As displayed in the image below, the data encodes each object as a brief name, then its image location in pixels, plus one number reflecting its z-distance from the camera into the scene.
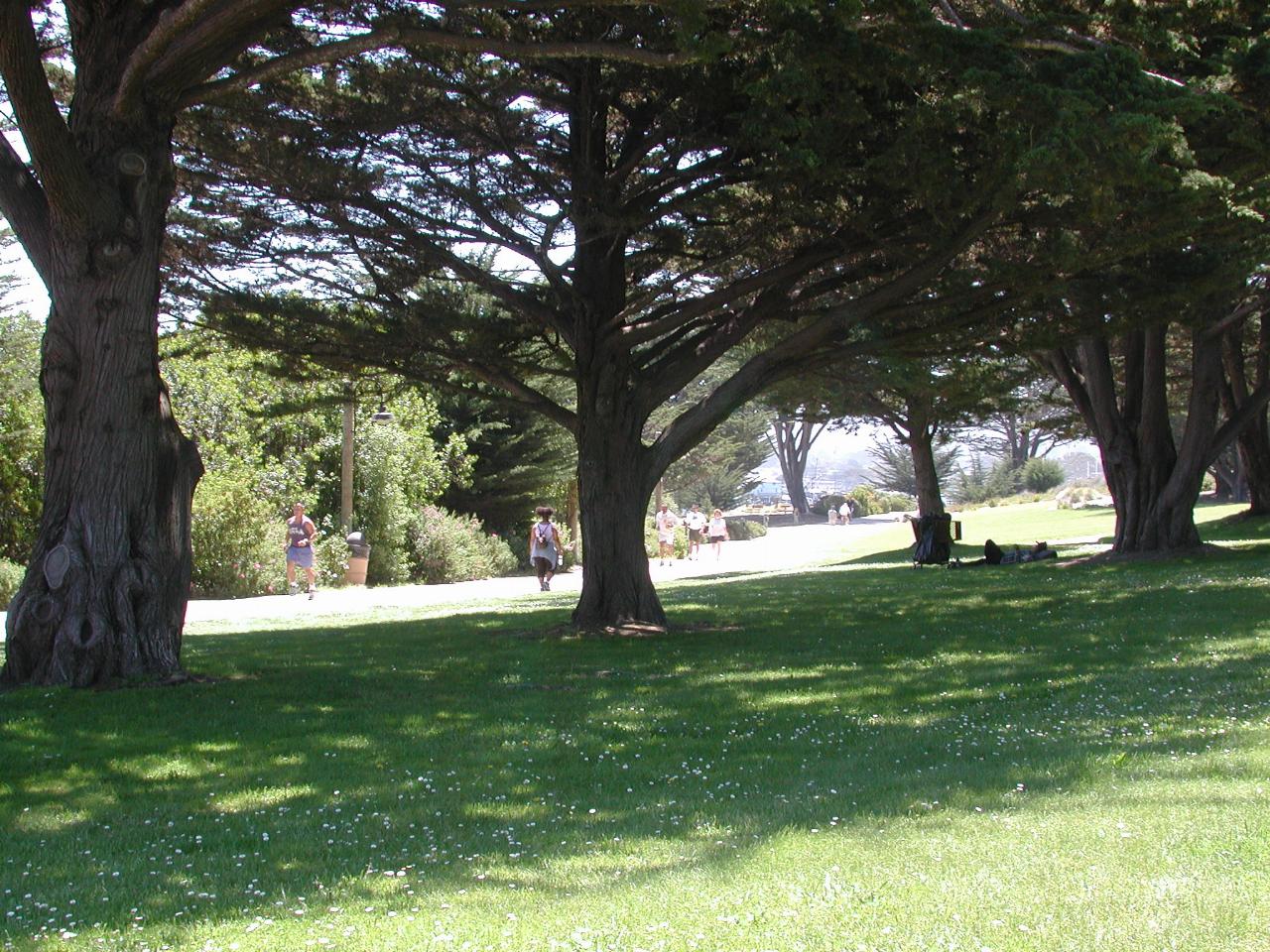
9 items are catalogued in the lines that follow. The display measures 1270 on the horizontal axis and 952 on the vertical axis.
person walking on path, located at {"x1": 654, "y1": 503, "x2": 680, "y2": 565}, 35.78
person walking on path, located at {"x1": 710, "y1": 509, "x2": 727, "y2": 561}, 37.06
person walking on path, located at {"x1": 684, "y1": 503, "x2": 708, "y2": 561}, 38.62
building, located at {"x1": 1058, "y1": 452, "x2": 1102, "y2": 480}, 137.88
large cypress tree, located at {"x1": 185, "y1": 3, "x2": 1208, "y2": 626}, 10.63
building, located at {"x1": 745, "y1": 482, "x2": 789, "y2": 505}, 113.25
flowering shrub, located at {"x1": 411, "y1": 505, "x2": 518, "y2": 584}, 30.12
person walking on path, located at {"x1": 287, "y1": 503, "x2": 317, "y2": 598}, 22.88
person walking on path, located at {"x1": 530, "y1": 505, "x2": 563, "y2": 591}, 24.09
